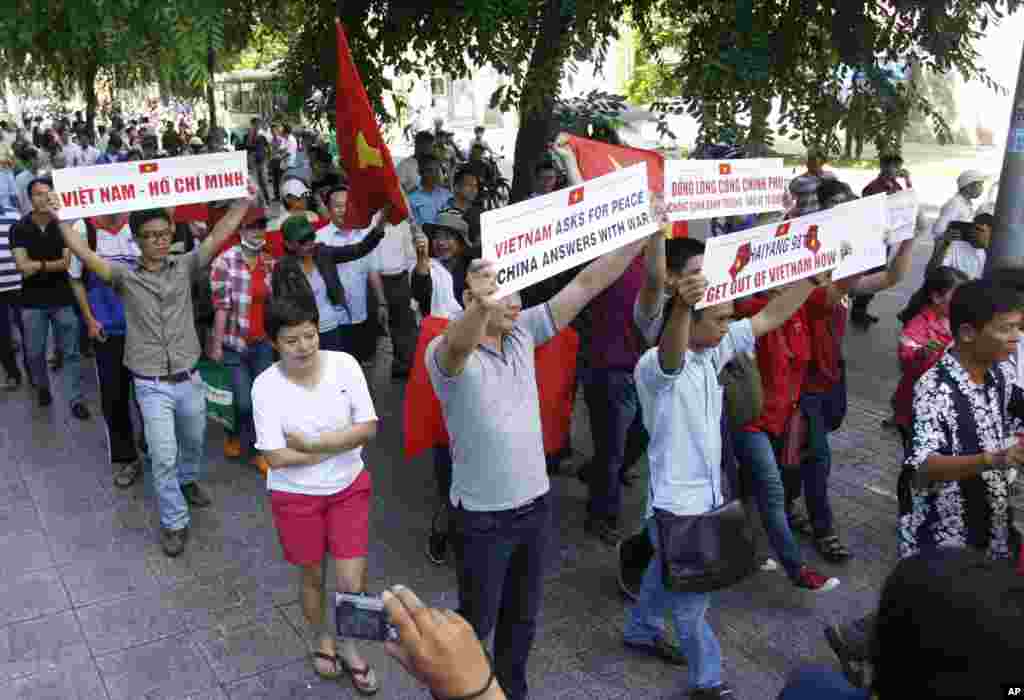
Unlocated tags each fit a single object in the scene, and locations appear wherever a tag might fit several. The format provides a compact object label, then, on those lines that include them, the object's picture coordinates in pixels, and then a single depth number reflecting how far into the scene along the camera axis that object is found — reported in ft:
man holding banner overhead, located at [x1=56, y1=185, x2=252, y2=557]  15.98
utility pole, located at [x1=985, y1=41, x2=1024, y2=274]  18.15
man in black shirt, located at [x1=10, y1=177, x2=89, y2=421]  22.84
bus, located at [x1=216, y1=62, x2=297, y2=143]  80.31
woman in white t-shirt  11.92
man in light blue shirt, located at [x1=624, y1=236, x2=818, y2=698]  11.51
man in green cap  19.76
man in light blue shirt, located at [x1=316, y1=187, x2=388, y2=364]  22.71
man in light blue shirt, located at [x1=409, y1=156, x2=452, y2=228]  28.09
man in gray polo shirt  10.40
